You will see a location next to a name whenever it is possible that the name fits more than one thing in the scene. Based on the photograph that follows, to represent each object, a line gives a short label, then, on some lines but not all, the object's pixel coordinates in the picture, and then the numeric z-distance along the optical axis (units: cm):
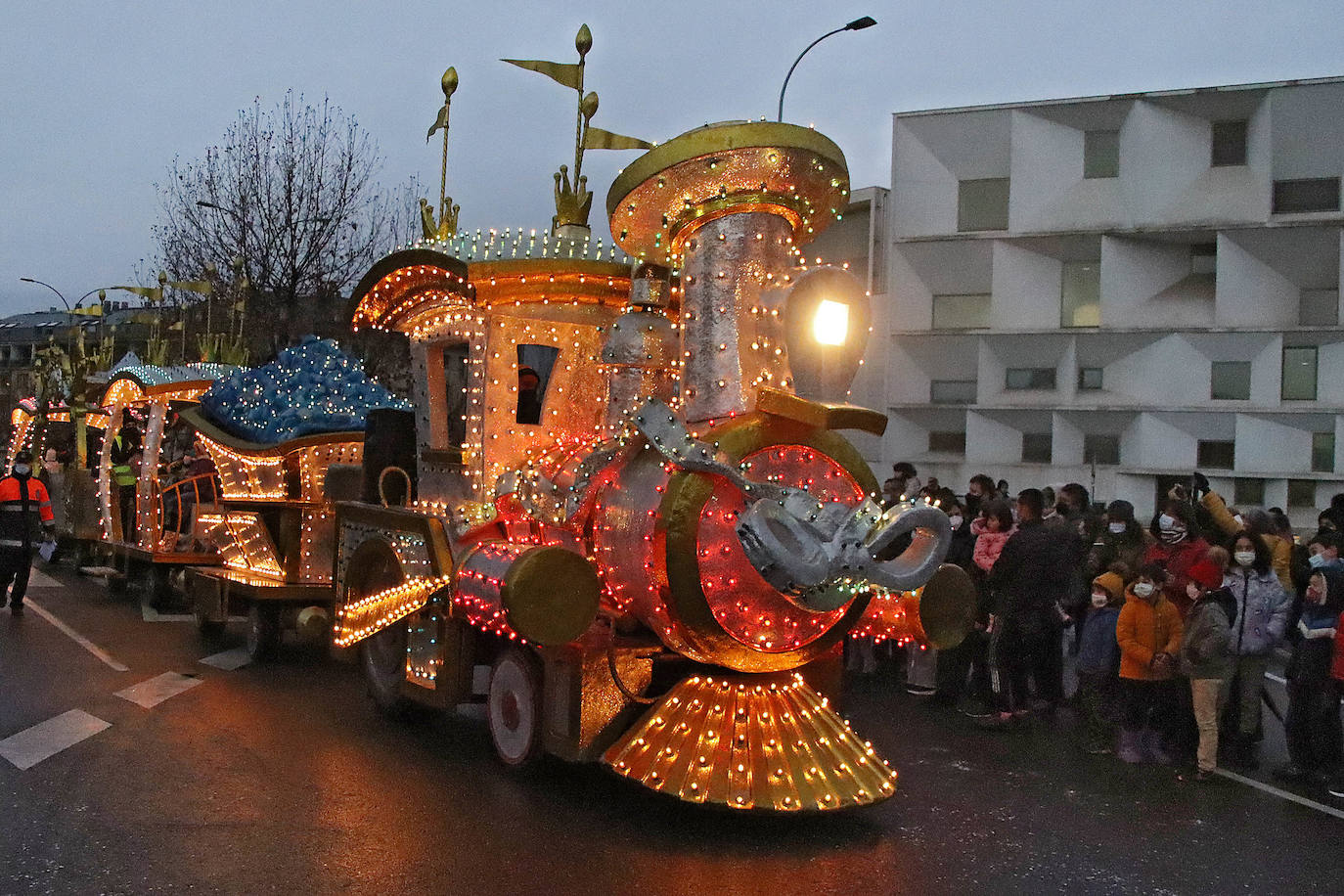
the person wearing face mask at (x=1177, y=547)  802
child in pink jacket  950
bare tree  2673
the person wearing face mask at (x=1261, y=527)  879
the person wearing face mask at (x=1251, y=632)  782
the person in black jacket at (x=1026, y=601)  861
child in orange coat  784
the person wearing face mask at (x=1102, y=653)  848
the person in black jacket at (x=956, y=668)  939
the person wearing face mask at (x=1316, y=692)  743
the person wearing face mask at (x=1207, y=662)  745
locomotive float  573
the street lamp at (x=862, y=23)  1828
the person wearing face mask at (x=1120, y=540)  930
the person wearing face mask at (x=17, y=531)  1304
